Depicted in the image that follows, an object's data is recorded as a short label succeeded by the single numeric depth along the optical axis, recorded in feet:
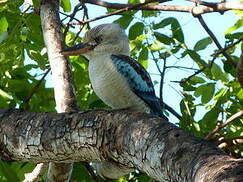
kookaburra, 28.43
